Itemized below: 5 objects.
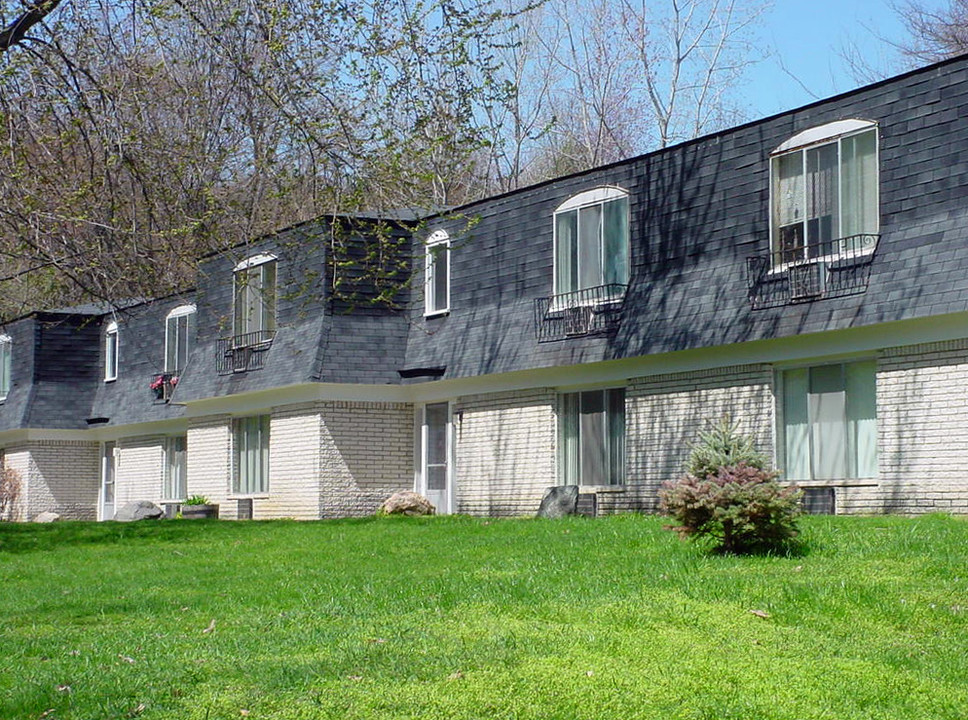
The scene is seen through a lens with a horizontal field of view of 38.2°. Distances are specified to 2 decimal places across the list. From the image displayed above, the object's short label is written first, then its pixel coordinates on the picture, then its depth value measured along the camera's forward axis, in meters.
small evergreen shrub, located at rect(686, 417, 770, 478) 12.81
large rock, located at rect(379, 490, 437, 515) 25.44
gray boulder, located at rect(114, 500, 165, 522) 31.48
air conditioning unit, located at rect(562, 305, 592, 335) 22.52
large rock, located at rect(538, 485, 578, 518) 22.08
